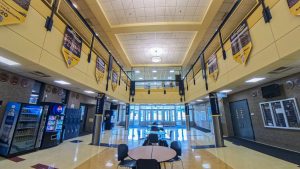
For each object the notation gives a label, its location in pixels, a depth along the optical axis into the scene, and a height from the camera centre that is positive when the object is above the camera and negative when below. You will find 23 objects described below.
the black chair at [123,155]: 3.15 -1.06
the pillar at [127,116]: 12.42 -0.22
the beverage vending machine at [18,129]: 4.44 -0.56
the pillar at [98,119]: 6.76 -0.26
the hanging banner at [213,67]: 5.85 +2.25
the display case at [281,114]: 5.03 +0.02
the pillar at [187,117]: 12.02 -0.26
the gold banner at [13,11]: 2.43 +2.04
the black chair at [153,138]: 5.24 -0.98
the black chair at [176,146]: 3.61 -0.91
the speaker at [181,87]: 12.04 +2.53
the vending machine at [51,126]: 5.57 -0.52
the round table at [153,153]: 2.72 -0.89
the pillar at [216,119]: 6.30 -0.23
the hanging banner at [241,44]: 3.79 +2.20
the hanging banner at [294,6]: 2.45 +2.07
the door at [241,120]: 7.48 -0.32
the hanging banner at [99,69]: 6.23 +2.25
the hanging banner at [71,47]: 4.12 +2.24
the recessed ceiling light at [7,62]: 3.48 +1.45
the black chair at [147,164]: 2.29 -0.87
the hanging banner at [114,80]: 8.26 +2.19
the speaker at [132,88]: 12.30 +2.49
